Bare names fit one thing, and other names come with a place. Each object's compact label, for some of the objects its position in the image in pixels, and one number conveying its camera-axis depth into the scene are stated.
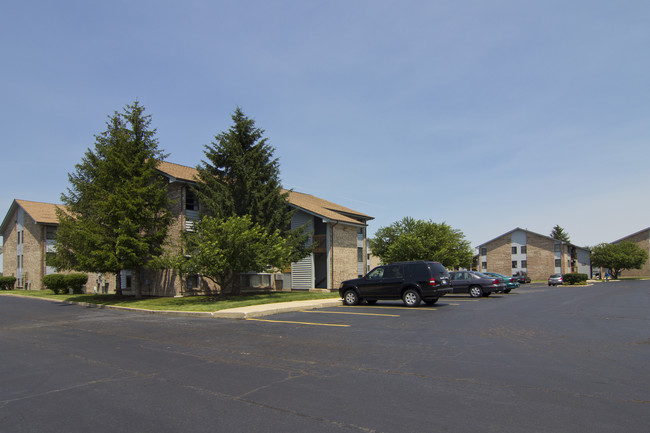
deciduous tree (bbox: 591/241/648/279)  65.31
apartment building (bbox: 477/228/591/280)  70.31
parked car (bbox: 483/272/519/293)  28.27
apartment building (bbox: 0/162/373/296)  25.92
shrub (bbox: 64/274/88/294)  30.80
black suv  15.95
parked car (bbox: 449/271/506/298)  22.62
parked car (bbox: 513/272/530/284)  53.04
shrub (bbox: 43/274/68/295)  30.94
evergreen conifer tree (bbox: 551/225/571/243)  104.35
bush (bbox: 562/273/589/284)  48.22
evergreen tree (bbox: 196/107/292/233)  23.97
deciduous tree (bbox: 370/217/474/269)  32.19
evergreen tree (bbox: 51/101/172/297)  22.27
